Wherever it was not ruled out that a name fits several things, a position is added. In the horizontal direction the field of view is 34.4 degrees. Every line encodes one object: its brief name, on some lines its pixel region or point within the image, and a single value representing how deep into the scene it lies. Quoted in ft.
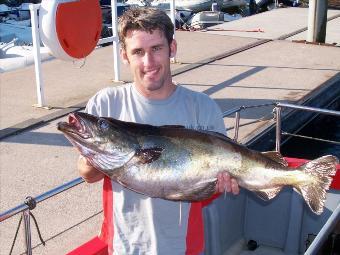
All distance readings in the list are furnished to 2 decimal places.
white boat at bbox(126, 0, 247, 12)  94.43
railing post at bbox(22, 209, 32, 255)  10.75
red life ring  25.32
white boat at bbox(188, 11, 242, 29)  69.77
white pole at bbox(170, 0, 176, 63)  36.50
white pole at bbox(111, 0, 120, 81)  31.18
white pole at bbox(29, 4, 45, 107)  26.08
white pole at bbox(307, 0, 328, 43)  44.93
